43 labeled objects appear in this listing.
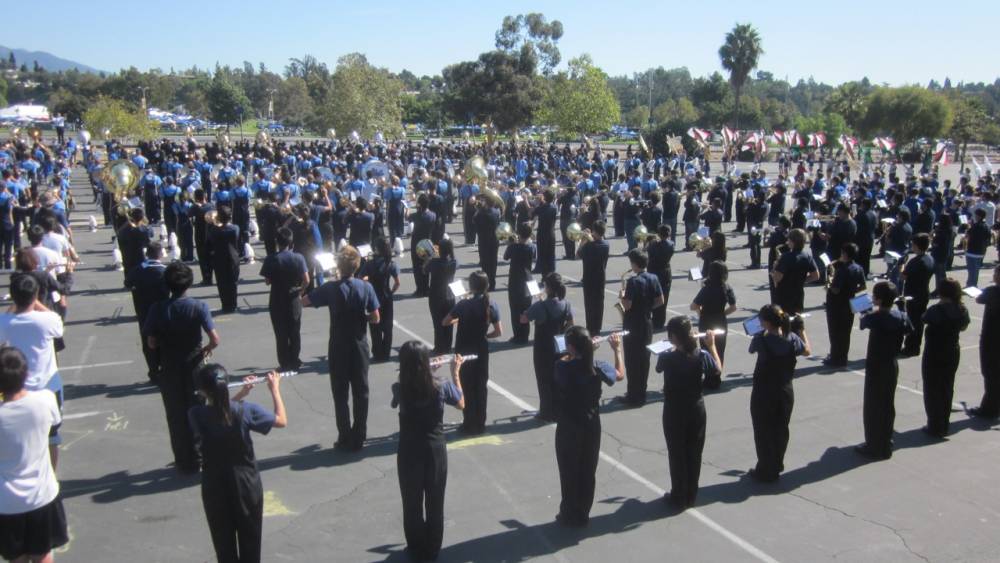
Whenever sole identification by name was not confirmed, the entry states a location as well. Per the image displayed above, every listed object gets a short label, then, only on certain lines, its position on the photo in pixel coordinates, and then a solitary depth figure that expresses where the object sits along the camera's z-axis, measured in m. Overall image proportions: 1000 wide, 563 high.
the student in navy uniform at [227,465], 4.88
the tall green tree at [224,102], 77.81
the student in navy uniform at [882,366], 7.64
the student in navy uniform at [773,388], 7.06
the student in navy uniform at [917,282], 10.92
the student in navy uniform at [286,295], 10.21
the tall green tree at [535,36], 67.12
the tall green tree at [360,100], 46.53
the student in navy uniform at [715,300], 9.38
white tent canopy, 65.50
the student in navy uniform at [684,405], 6.52
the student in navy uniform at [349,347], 7.77
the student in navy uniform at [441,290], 10.63
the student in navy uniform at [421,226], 15.23
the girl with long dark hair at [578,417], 6.15
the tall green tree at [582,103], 51.75
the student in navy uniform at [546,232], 15.51
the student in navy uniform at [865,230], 17.05
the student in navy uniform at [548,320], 8.16
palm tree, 70.50
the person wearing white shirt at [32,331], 6.31
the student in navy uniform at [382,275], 10.41
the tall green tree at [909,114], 57.19
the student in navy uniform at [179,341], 7.11
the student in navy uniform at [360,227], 15.17
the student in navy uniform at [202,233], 15.72
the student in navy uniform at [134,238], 12.45
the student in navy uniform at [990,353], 8.92
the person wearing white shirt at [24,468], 4.68
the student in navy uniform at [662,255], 11.53
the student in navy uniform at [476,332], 7.97
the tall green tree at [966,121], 60.42
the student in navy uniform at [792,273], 10.73
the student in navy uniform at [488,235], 15.25
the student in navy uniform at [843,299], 10.84
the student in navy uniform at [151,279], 9.25
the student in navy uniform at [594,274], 11.27
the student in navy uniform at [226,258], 13.27
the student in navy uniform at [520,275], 11.86
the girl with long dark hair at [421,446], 5.49
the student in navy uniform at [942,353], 8.27
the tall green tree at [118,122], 42.47
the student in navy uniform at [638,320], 8.99
